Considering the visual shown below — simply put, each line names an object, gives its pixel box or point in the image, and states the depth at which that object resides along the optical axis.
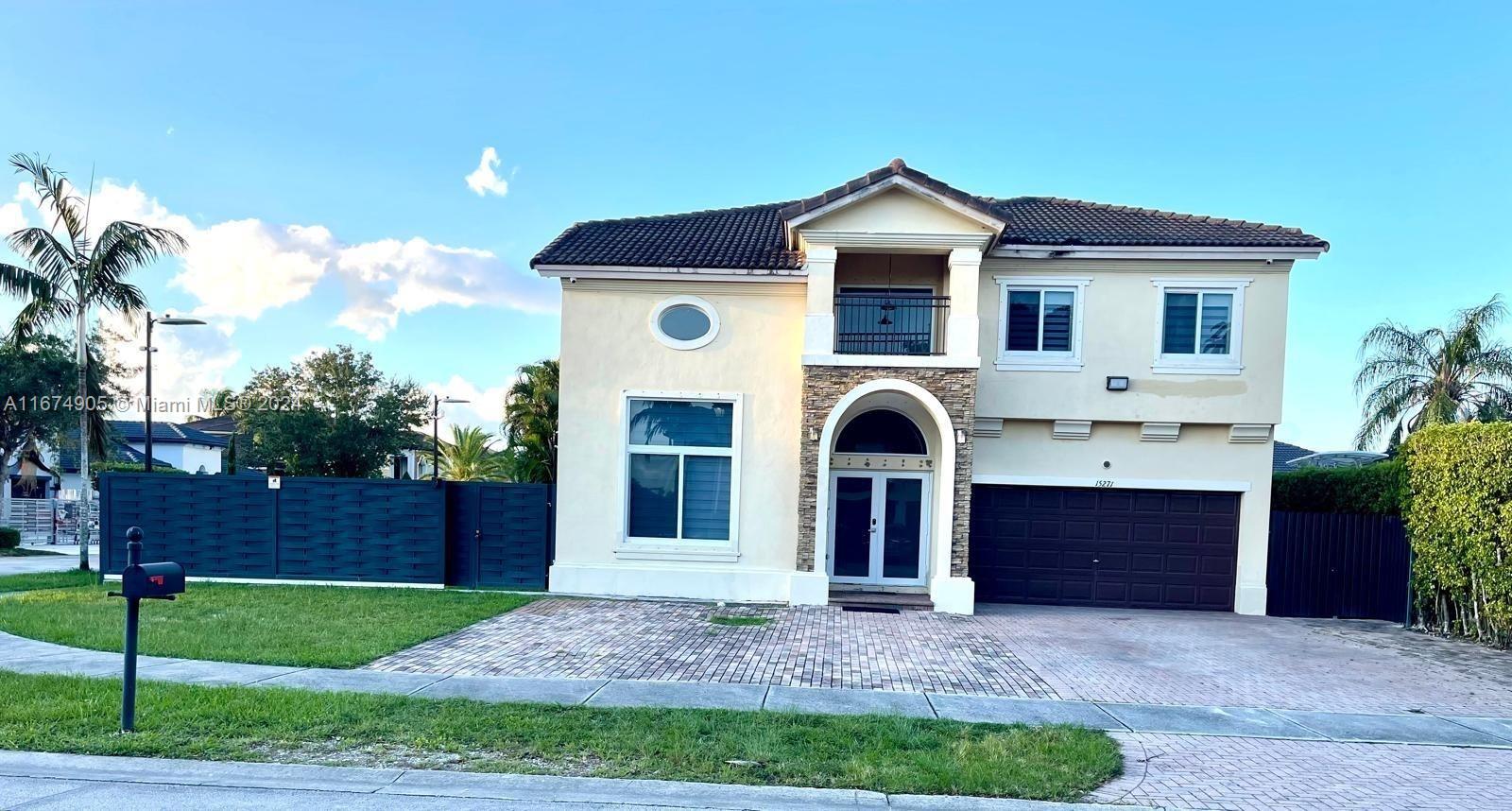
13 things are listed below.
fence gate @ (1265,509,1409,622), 13.27
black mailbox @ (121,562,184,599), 5.75
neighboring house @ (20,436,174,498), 33.12
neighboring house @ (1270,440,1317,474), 36.09
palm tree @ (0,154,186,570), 15.59
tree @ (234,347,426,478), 26.17
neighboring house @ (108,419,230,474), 44.16
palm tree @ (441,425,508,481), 32.28
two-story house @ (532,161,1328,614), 13.28
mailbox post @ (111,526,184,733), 5.75
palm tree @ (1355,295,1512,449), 24.38
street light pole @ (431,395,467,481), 23.17
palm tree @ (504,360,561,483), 22.03
